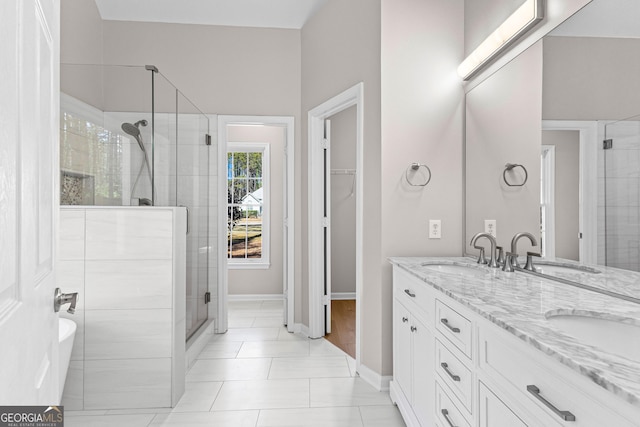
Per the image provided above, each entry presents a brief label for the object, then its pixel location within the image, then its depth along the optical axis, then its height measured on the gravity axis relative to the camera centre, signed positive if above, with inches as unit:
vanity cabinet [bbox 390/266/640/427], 29.8 -19.6
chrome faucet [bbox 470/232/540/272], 67.2 -8.8
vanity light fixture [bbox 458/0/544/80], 66.3 +38.2
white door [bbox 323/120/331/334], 129.0 +0.2
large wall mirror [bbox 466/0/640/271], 46.9 +12.4
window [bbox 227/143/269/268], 183.5 +4.1
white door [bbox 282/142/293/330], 137.6 -11.8
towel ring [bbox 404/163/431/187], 91.9 +11.4
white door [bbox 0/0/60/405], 19.6 +0.9
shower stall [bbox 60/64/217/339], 86.0 +19.7
